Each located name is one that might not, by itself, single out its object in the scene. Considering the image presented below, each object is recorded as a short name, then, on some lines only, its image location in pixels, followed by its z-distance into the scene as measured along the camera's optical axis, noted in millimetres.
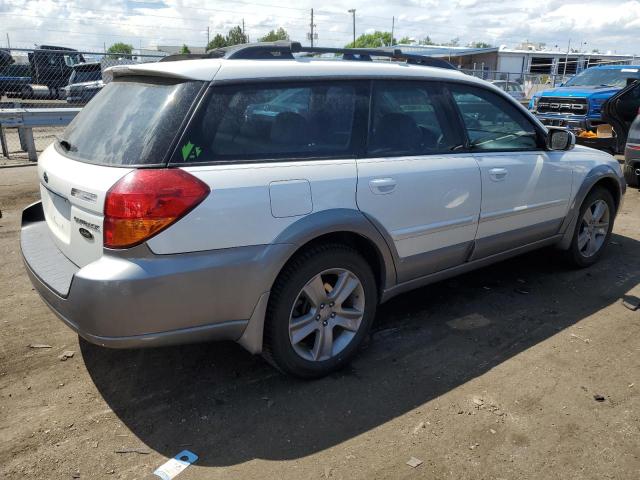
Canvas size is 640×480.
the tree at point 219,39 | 63488
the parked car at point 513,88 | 22528
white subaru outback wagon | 2551
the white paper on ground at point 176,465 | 2477
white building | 42438
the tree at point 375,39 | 99300
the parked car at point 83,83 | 16547
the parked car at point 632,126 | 7707
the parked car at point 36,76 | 17688
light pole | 72750
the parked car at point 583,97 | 11930
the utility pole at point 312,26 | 69031
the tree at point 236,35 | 71138
